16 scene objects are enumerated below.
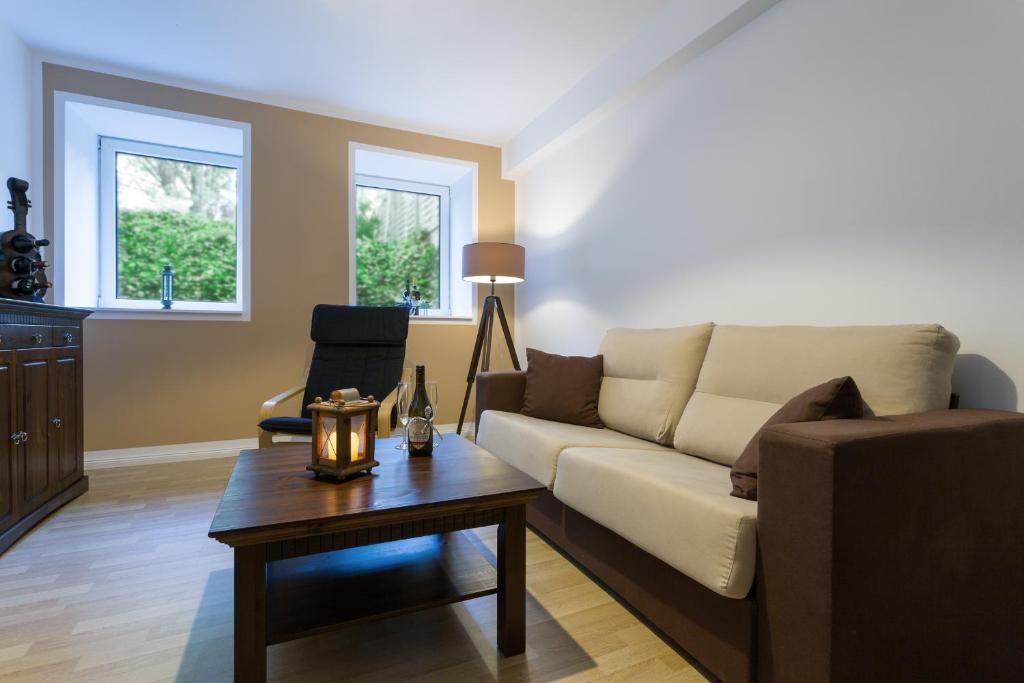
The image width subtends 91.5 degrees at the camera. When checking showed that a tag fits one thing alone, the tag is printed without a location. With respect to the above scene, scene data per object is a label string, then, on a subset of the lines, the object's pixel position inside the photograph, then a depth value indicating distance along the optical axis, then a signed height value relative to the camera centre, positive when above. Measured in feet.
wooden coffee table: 3.59 -1.61
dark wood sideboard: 6.46 -1.15
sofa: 3.23 -1.46
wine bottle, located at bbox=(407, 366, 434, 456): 5.53 -0.95
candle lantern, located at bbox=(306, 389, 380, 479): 4.58 -0.94
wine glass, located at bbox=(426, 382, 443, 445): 5.62 -0.64
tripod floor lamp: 11.26 +1.53
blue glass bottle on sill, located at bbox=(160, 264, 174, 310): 11.22 +1.08
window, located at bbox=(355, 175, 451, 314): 13.41 +2.65
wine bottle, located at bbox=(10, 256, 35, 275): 7.20 +1.01
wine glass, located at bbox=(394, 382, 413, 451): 5.63 -0.73
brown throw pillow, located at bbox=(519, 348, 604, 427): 8.09 -0.85
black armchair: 9.64 -0.29
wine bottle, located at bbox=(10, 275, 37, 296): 7.20 +0.72
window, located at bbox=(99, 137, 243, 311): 11.16 +2.56
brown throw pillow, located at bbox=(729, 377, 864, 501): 4.20 -0.61
